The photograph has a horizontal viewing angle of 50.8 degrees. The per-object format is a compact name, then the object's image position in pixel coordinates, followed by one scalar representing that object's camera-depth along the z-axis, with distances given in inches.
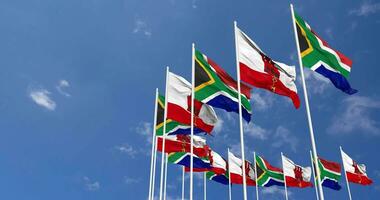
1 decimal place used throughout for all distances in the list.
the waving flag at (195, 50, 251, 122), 746.2
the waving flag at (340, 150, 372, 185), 1451.8
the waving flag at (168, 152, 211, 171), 1042.4
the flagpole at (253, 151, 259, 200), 1420.8
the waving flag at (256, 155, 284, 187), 1461.6
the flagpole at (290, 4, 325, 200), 534.6
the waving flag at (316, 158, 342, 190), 1459.2
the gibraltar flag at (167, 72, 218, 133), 857.5
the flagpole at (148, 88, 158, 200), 1033.8
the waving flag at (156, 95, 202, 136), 962.7
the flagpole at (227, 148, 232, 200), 1270.1
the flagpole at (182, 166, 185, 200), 1331.9
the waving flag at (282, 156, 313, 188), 1454.2
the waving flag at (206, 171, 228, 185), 1399.1
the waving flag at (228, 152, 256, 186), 1294.8
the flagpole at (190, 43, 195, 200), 709.2
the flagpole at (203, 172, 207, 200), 1453.0
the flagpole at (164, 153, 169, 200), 1176.7
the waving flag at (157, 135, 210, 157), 1038.8
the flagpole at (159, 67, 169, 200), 880.9
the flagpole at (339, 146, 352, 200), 1433.8
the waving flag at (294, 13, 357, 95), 671.8
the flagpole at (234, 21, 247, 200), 574.2
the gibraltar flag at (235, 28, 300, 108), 673.6
